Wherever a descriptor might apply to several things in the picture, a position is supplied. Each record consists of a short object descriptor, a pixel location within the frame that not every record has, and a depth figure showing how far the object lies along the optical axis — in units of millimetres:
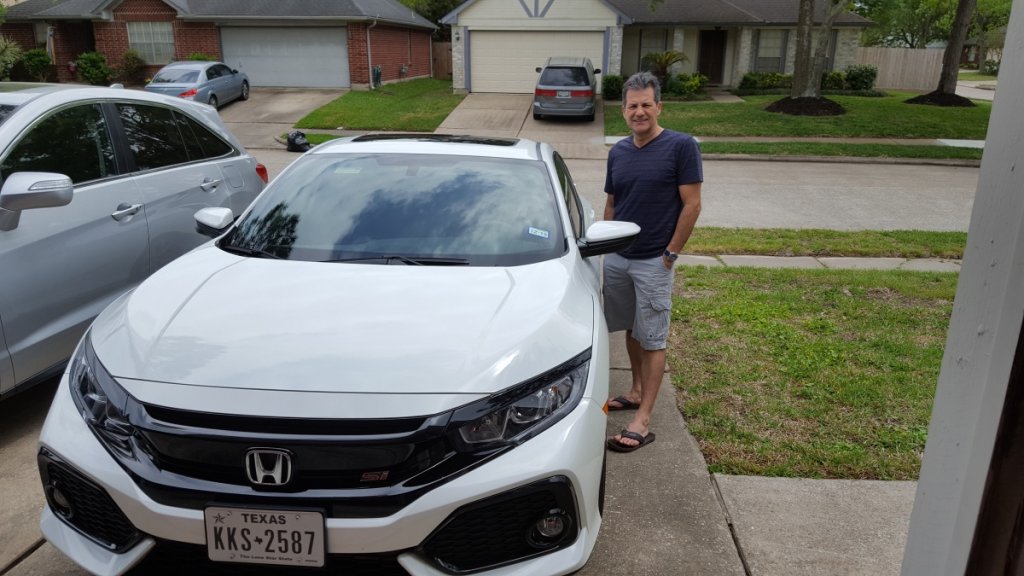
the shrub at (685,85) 26312
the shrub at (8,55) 24964
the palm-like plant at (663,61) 27141
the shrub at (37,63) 26797
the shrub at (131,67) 27391
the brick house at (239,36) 27469
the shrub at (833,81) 29953
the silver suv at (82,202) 3637
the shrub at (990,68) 55781
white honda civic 2248
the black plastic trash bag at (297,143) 16156
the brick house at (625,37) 27766
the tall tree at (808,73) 20906
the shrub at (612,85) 25812
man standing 3797
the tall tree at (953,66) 22844
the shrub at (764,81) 29531
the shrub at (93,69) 26391
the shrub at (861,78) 30188
